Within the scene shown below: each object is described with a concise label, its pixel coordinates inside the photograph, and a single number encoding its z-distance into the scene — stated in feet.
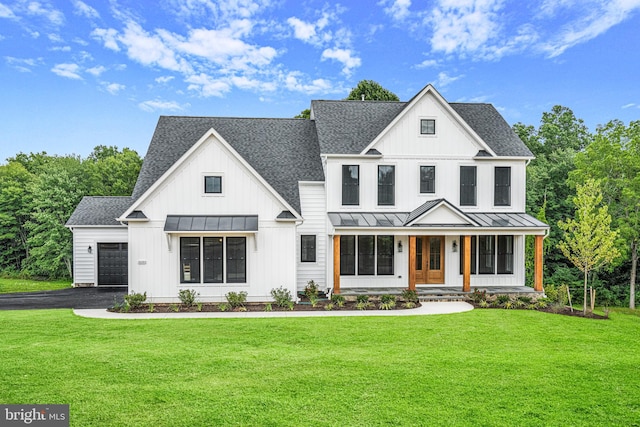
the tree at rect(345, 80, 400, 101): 119.03
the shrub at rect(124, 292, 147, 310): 47.37
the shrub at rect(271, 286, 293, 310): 49.32
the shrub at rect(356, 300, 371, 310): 48.74
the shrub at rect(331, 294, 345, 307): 50.01
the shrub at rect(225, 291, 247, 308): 48.85
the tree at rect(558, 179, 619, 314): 47.39
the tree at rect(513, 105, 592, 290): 86.94
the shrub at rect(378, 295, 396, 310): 48.78
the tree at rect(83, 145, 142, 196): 114.93
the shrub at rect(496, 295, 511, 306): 50.58
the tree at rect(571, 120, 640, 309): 71.15
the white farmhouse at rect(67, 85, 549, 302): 51.39
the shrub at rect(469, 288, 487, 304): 52.42
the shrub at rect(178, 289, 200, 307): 49.46
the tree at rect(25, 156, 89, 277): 87.25
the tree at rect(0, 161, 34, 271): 99.50
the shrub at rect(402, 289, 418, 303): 51.55
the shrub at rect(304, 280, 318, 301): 55.47
